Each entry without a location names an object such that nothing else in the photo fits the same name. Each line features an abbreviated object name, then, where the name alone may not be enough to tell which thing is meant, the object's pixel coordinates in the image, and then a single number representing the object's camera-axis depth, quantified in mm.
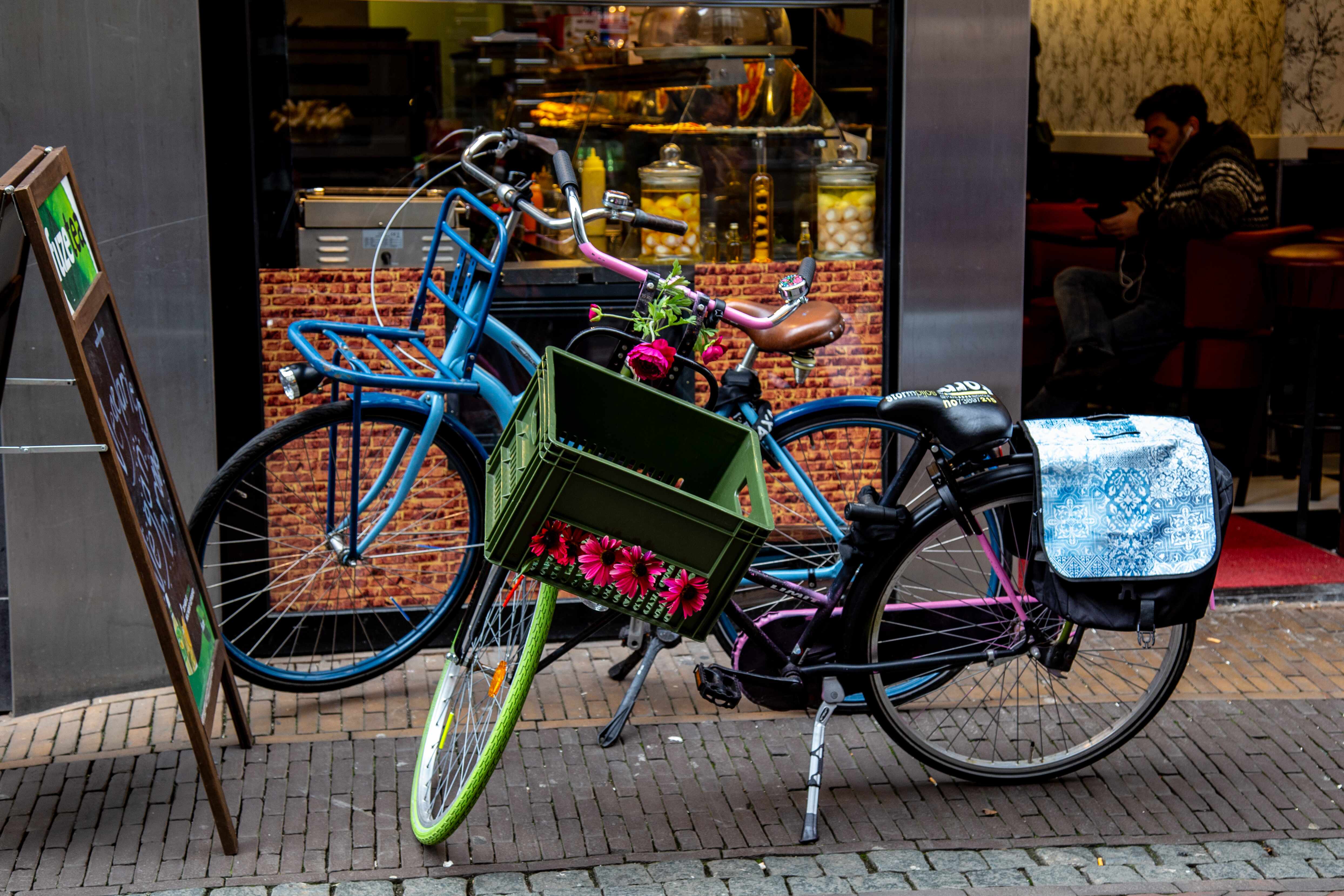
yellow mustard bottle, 5574
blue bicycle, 4418
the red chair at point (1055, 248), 8227
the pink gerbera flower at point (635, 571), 3410
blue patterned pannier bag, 3771
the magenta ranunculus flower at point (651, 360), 4012
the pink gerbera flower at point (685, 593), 3449
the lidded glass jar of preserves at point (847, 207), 5457
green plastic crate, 3320
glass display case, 5332
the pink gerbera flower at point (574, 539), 3387
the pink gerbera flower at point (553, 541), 3375
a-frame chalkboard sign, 3430
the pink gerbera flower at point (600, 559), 3387
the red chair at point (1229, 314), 7227
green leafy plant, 4176
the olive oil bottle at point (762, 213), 5520
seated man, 7523
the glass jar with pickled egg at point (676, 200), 5504
